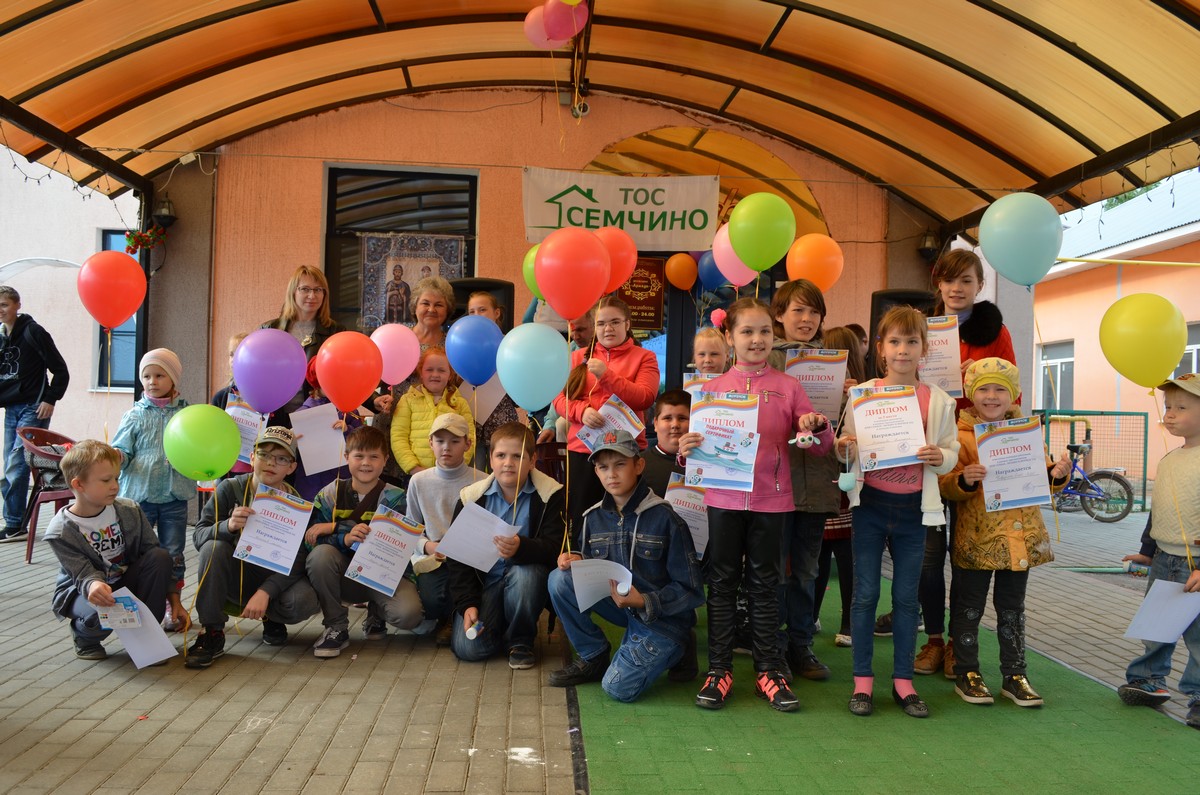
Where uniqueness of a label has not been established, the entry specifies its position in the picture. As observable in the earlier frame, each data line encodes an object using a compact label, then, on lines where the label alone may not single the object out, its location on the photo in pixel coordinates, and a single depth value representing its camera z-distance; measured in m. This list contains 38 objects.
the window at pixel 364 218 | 8.62
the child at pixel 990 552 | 3.88
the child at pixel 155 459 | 4.82
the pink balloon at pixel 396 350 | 4.86
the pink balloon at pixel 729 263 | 5.73
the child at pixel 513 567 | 4.29
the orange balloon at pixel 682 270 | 8.29
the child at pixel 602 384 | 4.53
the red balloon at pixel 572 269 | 4.20
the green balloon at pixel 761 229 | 4.63
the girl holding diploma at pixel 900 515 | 3.75
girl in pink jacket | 3.86
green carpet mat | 3.03
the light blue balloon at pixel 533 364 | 4.11
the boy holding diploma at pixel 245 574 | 4.24
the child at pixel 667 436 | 4.63
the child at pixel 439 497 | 4.55
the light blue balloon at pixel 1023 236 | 4.25
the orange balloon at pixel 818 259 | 5.79
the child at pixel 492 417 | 5.25
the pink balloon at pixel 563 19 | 5.71
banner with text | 7.98
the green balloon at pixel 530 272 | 6.13
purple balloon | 4.37
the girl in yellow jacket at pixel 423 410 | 4.96
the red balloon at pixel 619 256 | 5.27
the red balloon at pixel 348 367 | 4.44
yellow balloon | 3.95
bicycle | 11.20
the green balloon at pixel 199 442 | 4.05
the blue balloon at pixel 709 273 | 8.05
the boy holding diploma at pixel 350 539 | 4.43
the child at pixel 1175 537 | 3.74
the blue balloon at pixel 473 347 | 4.71
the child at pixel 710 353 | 4.48
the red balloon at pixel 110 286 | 4.90
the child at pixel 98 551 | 4.00
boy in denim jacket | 3.84
